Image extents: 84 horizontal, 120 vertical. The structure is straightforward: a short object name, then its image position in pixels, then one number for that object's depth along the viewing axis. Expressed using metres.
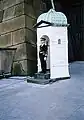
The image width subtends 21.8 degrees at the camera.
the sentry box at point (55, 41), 5.00
